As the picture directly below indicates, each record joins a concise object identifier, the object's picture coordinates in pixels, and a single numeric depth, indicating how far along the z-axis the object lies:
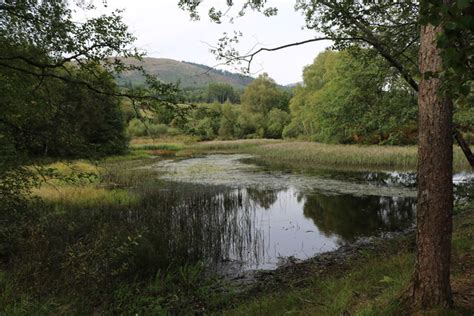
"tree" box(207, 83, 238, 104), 128.80
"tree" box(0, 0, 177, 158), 5.23
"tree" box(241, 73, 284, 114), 68.81
